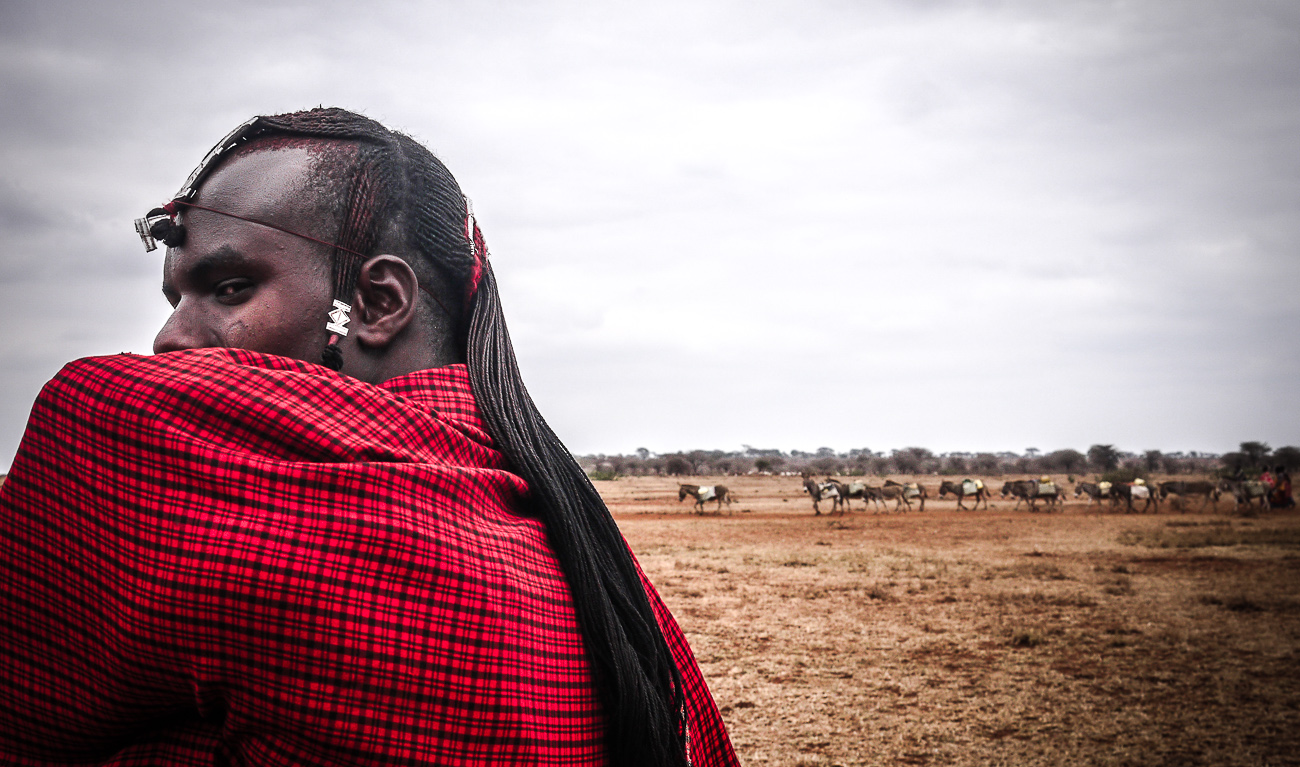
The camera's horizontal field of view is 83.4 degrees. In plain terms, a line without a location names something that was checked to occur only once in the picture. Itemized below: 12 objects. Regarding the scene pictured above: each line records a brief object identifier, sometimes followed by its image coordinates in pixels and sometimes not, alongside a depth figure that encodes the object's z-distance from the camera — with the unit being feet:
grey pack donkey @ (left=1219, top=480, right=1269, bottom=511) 106.58
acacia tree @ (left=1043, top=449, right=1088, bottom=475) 268.82
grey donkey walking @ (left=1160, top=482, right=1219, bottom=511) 113.17
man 2.50
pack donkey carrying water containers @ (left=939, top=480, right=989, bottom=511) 119.65
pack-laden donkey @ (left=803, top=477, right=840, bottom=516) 111.74
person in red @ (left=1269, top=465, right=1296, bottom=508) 101.55
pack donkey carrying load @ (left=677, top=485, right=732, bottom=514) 110.21
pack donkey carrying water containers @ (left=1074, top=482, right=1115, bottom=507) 123.03
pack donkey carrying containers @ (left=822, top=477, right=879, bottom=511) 114.11
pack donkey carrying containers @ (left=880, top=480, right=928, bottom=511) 114.42
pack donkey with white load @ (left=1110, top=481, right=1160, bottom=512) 113.60
